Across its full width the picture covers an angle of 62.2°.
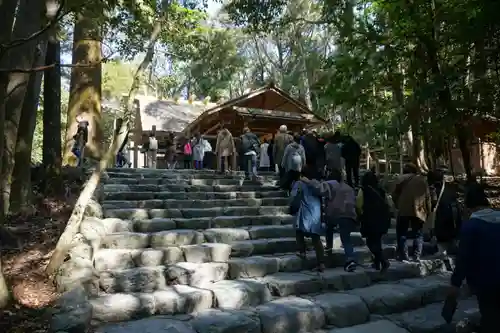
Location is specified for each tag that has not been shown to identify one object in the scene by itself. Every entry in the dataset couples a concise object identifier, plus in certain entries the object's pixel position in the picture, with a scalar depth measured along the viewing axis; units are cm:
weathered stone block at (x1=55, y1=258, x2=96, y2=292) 436
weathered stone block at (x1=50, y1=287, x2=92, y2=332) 353
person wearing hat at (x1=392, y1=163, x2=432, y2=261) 639
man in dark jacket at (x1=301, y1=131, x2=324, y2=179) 932
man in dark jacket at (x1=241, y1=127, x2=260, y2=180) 997
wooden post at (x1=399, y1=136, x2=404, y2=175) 1805
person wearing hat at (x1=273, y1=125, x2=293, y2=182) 1029
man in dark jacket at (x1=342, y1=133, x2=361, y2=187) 980
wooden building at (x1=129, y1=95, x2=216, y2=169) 2075
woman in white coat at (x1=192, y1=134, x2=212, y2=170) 1423
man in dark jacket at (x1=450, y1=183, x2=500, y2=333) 295
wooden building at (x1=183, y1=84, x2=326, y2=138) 1670
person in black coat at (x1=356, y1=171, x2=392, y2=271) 579
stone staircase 420
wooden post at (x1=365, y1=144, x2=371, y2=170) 2254
